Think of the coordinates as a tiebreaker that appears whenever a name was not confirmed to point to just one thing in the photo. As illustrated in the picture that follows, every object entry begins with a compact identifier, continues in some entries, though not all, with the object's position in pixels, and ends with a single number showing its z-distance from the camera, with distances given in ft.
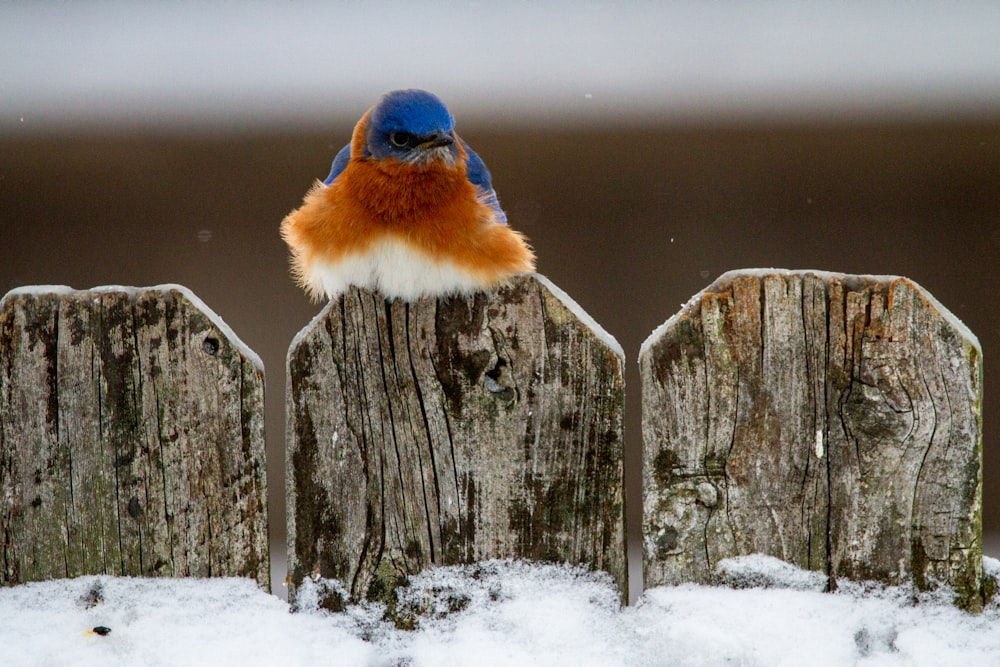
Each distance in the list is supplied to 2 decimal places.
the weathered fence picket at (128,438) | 13.92
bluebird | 15.61
